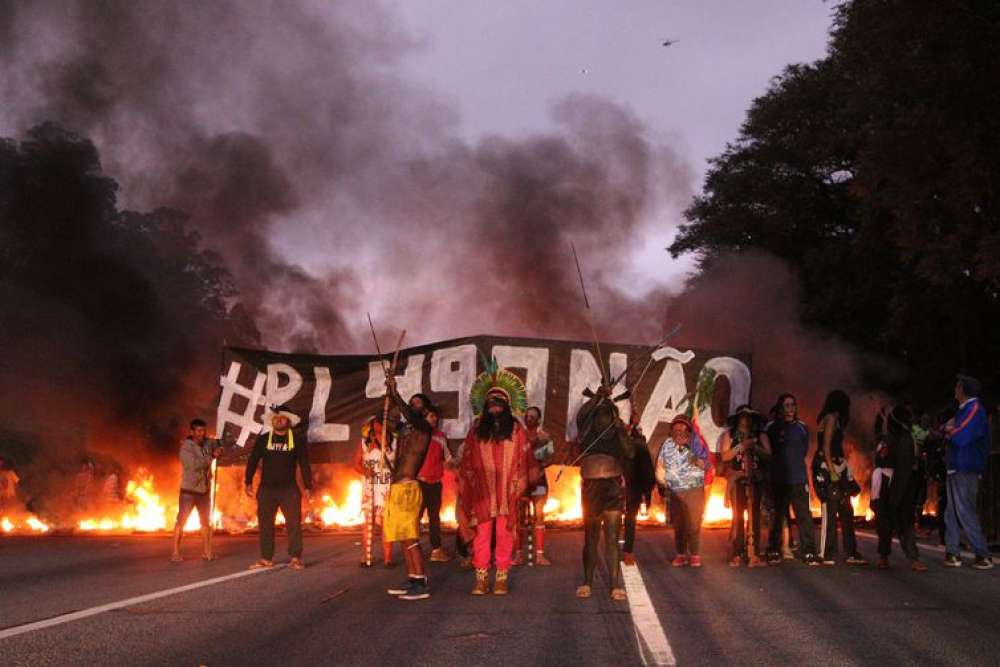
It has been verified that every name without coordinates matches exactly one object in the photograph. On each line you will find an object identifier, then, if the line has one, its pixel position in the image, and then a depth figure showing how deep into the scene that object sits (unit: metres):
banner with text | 19.75
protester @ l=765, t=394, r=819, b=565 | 12.68
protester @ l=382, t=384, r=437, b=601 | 9.33
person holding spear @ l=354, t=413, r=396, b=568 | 13.23
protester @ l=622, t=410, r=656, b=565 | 12.22
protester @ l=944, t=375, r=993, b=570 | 11.62
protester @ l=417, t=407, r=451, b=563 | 13.15
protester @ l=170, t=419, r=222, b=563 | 13.73
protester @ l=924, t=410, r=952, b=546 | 14.22
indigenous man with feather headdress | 9.45
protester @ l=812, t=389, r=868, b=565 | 12.77
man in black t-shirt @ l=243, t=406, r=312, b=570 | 12.47
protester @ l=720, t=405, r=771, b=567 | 12.52
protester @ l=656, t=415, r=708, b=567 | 12.27
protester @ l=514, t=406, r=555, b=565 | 12.78
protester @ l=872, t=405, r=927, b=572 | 11.77
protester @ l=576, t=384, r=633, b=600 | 9.30
